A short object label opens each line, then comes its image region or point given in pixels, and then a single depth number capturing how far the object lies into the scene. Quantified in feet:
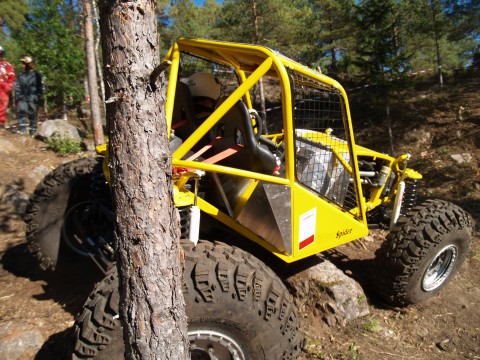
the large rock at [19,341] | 8.70
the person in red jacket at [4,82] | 25.51
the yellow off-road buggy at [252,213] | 7.01
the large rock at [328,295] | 11.29
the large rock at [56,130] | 28.37
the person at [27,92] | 27.07
